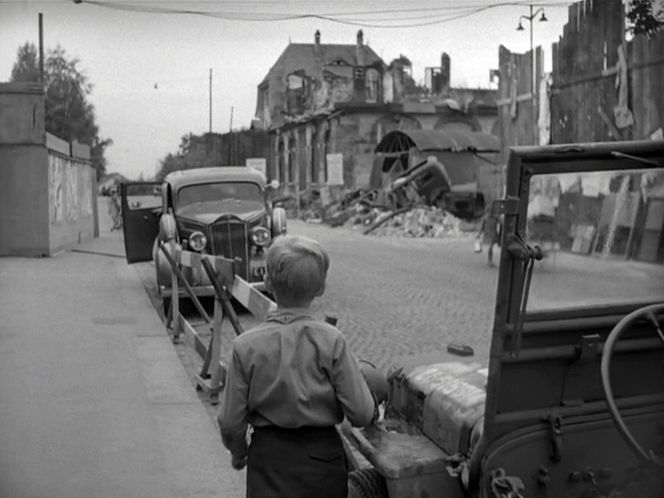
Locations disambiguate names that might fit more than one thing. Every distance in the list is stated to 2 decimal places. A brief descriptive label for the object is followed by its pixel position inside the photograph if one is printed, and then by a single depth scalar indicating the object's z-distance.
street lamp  22.05
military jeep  3.18
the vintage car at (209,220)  14.47
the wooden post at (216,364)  7.57
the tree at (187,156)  70.19
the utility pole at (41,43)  42.98
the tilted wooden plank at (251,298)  5.58
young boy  3.11
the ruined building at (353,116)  48.62
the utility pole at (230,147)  61.69
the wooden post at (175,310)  11.28
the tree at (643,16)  17.14
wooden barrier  6.09
